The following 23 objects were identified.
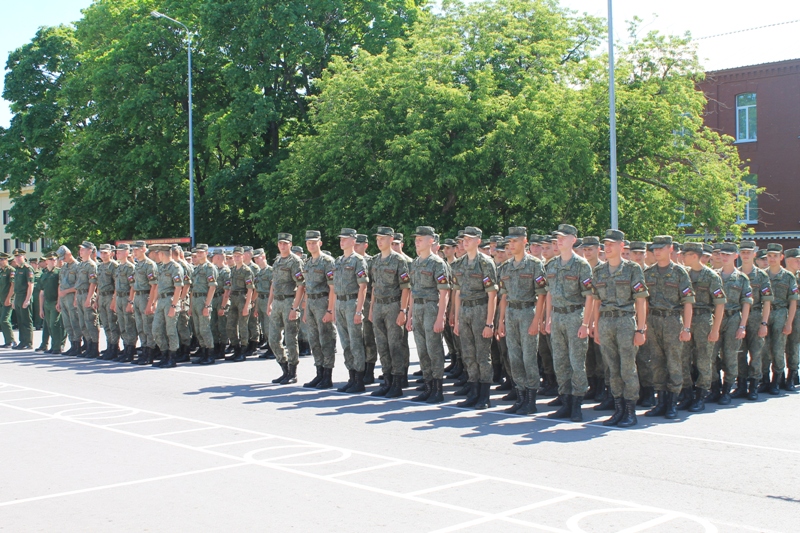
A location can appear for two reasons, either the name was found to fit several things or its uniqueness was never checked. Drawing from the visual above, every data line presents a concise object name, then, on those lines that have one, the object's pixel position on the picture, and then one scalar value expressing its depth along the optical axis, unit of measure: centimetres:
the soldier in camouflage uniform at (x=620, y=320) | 971
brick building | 3891
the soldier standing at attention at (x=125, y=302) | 1698
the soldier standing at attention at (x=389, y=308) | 1191
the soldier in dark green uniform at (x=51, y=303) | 1875
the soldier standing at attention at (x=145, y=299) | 1627
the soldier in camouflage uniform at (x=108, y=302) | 1739
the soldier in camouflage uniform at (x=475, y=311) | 1089
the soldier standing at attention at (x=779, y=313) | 1238
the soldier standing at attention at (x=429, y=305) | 1133
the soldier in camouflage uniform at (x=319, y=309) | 1271
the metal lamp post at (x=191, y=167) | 3405
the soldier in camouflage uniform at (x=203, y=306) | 1623
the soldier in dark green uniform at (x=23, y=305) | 1975
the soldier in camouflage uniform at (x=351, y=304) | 1218
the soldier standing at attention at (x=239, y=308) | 1698
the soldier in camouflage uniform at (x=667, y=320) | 1021
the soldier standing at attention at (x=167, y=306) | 1562
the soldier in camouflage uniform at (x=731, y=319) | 1146
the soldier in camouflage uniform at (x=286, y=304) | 1325
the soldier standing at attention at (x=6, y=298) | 2030
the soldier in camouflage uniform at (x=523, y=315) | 1042
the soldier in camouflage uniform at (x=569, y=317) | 995
